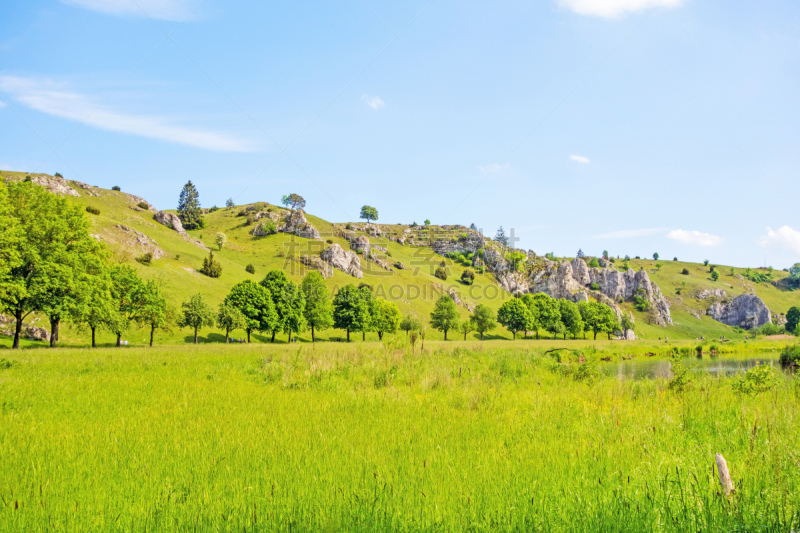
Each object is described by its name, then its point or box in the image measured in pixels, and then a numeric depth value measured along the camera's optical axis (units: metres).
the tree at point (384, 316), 83.69
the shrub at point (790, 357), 32.66
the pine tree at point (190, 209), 161.26
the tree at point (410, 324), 89.88
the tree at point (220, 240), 131.62
